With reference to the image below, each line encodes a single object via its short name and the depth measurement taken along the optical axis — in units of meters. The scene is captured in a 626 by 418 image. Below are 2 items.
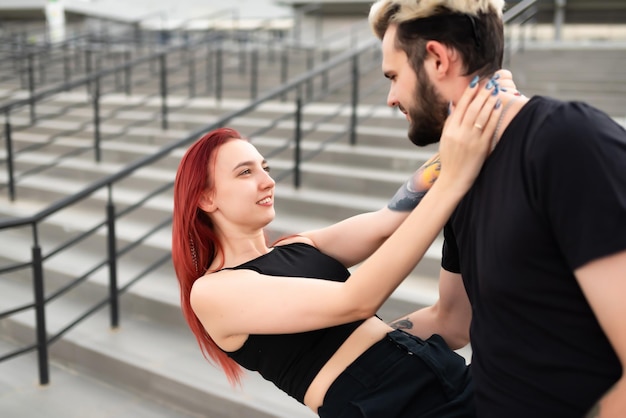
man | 0.96
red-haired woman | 1.22
